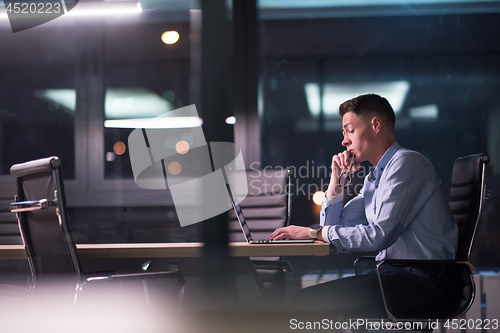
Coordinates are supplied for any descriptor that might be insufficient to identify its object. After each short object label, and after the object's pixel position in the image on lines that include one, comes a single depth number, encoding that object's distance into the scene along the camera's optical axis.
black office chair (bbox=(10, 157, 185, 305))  6.56
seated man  6.55
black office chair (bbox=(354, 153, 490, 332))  6.54
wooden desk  6.56
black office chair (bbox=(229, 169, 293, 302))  7.62
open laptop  6.69
